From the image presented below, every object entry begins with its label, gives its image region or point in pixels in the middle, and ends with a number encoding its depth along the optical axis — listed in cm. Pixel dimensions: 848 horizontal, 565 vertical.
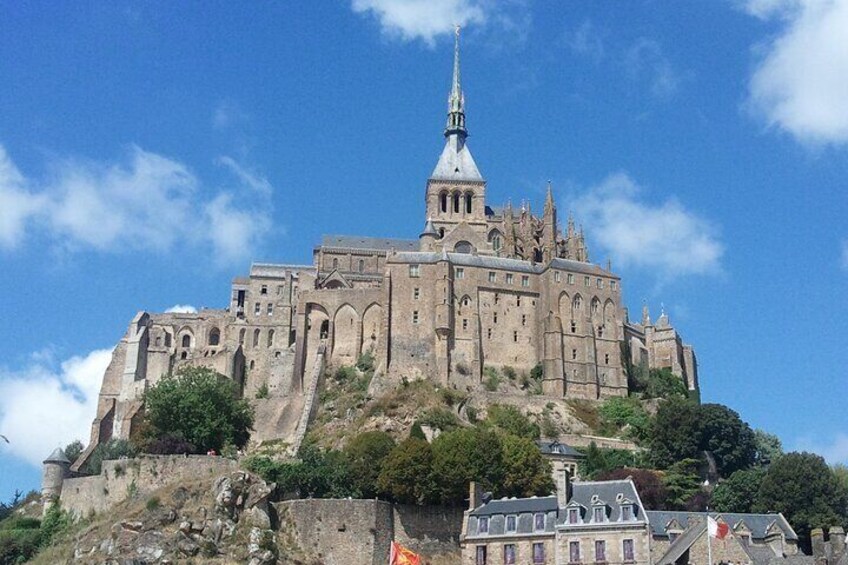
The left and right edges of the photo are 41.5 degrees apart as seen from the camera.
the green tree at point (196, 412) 8038
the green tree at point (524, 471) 6512
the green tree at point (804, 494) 6638
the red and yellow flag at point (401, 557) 5922
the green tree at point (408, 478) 6272
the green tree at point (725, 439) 8212
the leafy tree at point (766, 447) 8662
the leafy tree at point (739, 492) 7106
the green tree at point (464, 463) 6322
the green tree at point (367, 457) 6519
